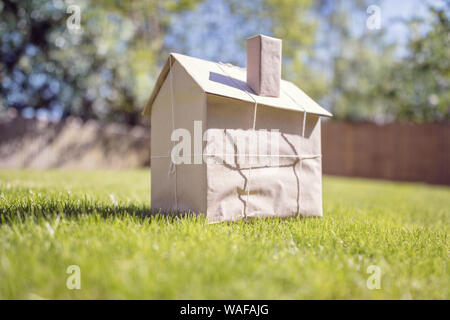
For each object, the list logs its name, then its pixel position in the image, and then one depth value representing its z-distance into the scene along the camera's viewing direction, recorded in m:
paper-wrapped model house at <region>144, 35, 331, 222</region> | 2.85
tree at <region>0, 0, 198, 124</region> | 10.91
